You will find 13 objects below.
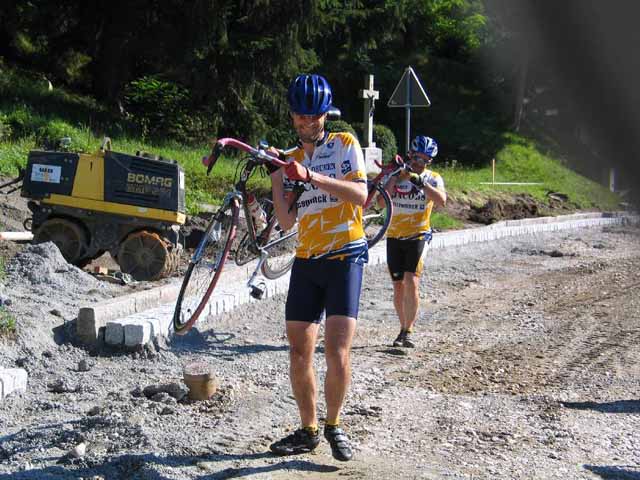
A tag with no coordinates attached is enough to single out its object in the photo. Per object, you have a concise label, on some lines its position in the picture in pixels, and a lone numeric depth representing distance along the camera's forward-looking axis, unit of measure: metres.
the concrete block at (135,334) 6.56
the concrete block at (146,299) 7.50
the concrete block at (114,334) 6.60
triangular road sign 14.53
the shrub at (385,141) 23.33
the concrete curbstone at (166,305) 6.60
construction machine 9.45
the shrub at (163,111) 19.64
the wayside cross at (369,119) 19.53
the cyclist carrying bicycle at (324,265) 4.45
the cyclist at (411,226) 7.60
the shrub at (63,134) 15.46
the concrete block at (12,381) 5.24
